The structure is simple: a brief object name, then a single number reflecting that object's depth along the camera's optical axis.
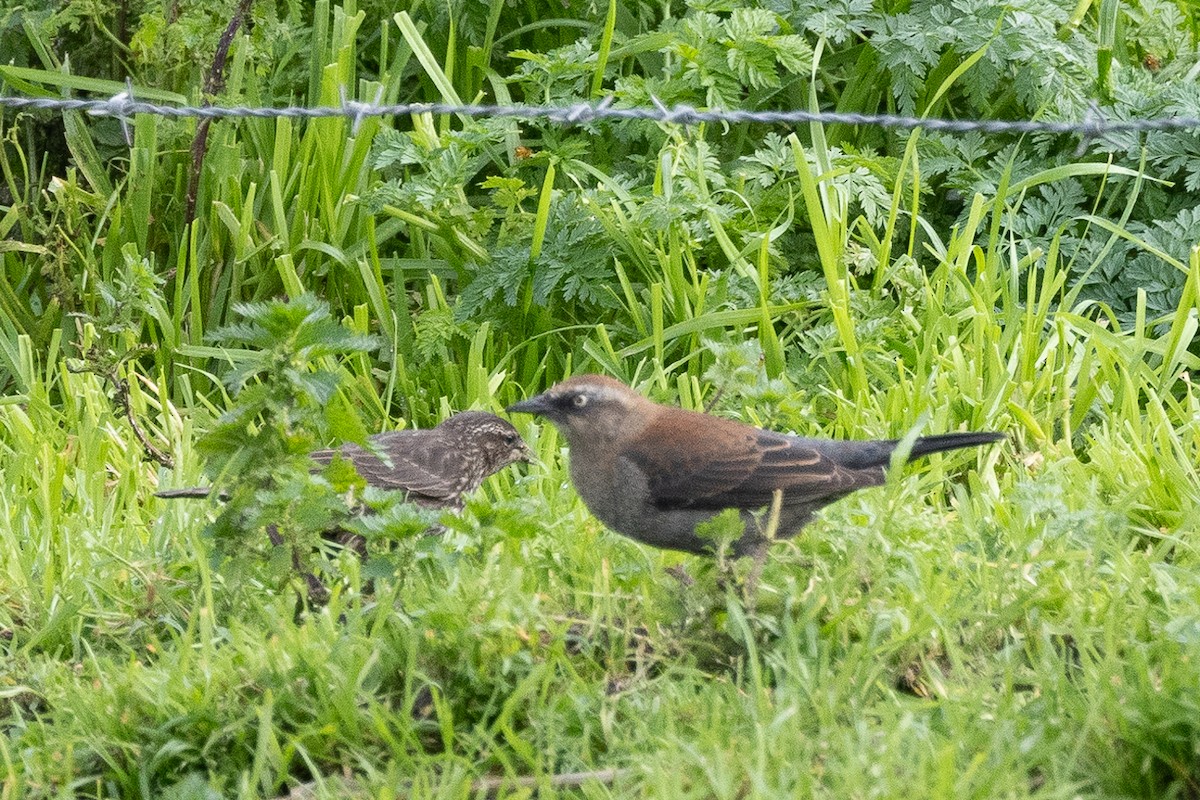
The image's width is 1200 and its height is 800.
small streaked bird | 11.18
